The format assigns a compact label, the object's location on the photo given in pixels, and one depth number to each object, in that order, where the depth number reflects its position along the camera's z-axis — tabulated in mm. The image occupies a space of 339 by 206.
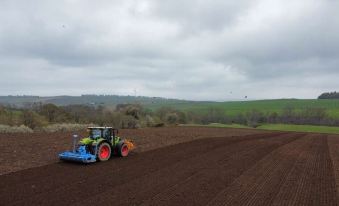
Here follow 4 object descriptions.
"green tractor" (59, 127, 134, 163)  16438
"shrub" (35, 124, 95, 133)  35844
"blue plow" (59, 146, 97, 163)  16203
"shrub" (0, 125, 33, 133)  31412
